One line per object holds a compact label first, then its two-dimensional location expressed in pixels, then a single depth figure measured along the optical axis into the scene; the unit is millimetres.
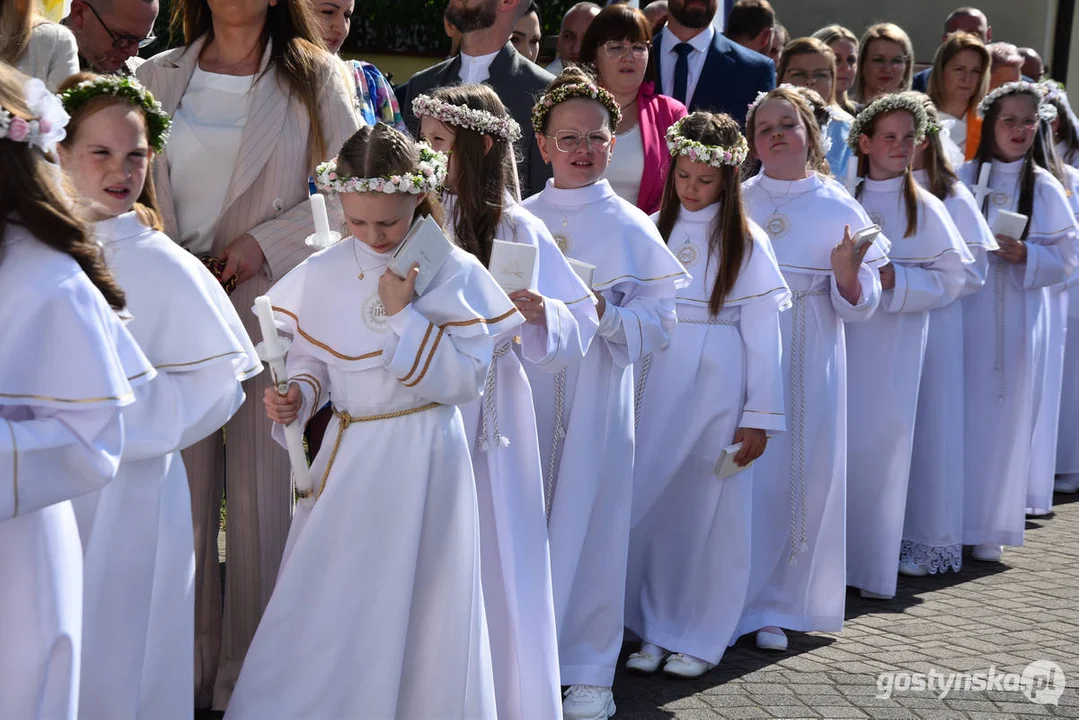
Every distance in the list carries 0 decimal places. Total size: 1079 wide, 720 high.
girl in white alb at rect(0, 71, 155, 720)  5836
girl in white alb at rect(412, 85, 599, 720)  9297
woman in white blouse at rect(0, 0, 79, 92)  9766
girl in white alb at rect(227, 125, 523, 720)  8281
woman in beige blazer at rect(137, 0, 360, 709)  9695
